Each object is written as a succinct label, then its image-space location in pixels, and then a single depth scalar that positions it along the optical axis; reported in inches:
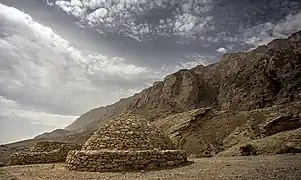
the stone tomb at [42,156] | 496.6
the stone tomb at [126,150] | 343.9
